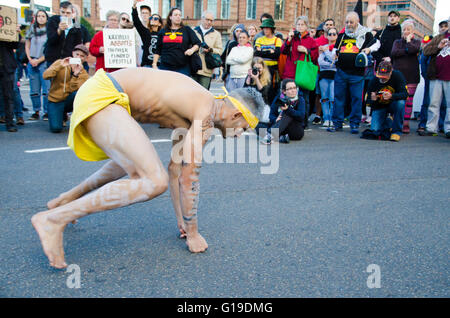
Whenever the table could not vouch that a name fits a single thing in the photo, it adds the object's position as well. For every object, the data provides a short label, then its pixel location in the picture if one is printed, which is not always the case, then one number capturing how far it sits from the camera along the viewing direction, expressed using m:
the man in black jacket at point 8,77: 6.95
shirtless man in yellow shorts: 2.44
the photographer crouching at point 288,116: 7.12
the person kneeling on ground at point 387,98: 7.34
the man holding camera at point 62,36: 7.54
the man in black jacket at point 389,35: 8.52
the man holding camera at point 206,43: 8.09
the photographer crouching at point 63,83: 6.94
